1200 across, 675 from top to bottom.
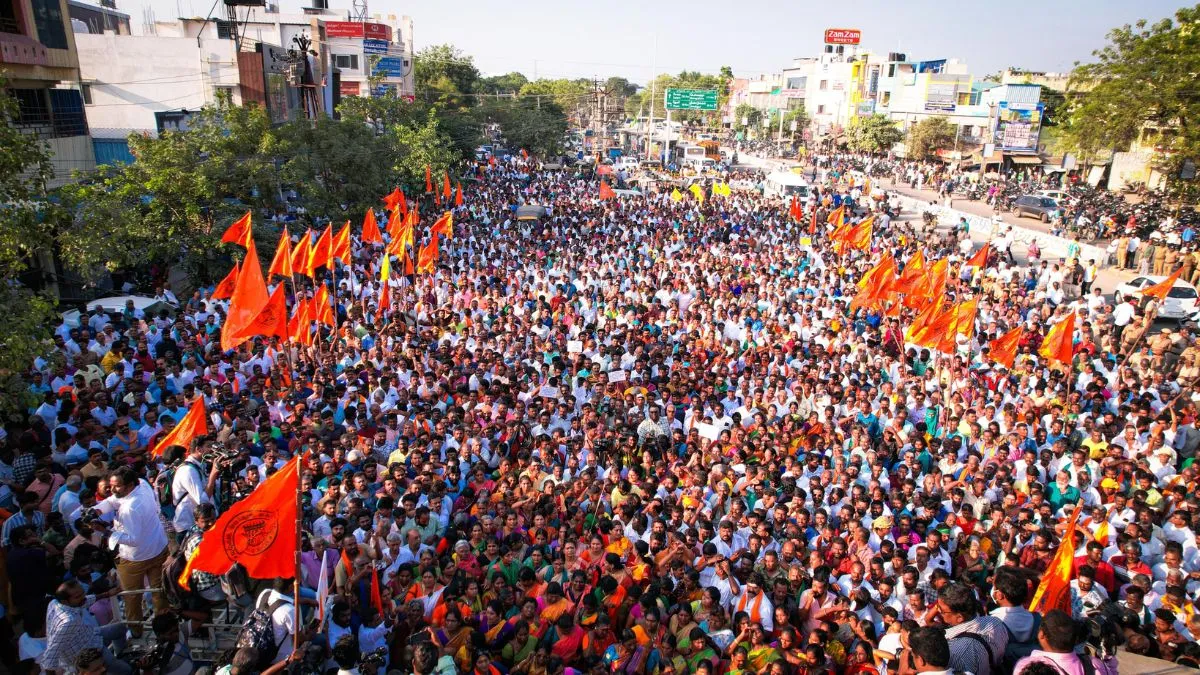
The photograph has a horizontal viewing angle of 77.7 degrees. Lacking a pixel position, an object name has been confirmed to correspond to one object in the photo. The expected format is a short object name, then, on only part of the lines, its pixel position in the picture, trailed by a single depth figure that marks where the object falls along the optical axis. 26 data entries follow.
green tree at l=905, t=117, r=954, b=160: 45.34
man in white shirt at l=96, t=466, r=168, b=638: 5.34
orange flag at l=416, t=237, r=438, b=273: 13.75
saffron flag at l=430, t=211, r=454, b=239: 14.79
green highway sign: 46.31
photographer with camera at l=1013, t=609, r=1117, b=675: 3.54
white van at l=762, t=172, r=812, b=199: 31.47
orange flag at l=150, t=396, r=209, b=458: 6.89
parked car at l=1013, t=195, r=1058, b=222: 28.64
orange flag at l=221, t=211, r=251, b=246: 11.14
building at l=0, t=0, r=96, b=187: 14.64
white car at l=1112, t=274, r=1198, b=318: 14.61
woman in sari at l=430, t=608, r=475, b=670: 4.76
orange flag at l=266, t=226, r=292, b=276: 9.85
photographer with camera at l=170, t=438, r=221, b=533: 5.87
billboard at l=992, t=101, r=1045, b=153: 40.69
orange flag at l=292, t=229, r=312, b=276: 11.73
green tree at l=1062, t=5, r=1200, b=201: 21.50
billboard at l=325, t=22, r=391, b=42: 43.91
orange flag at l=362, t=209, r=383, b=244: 14.43
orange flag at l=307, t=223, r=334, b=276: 11.56
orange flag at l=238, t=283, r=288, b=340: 8.91
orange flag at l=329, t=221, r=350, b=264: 12.34
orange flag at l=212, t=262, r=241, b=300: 10.01
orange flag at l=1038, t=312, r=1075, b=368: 9.02
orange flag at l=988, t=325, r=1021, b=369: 9.40
